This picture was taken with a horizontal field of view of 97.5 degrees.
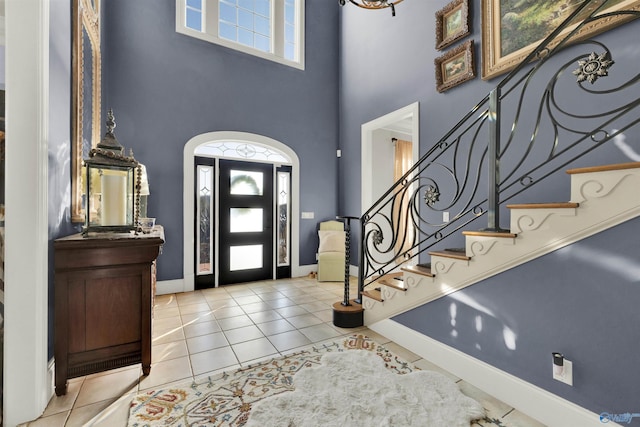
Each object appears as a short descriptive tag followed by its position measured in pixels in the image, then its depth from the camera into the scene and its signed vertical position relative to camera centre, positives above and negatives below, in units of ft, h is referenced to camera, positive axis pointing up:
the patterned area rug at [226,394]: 5.39 -3.90
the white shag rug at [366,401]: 5.27 -3.85
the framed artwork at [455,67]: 10.36 +5.73
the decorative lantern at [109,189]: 6.42 +0.65
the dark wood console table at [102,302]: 5.88 -1.91
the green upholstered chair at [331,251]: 15.61 -2.10
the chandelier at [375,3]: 8.37 +6.39
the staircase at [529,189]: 4.74 +0.58
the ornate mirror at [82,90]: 7.04 +3.60
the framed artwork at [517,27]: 7.67 +5.84
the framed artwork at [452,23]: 10.42 +7.46
